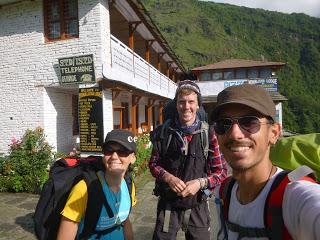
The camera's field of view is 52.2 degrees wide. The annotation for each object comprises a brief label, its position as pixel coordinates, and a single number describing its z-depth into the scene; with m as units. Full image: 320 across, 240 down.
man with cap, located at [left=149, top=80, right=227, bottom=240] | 3.06
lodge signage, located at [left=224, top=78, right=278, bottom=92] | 26.73
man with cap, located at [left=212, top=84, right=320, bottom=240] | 1.42
